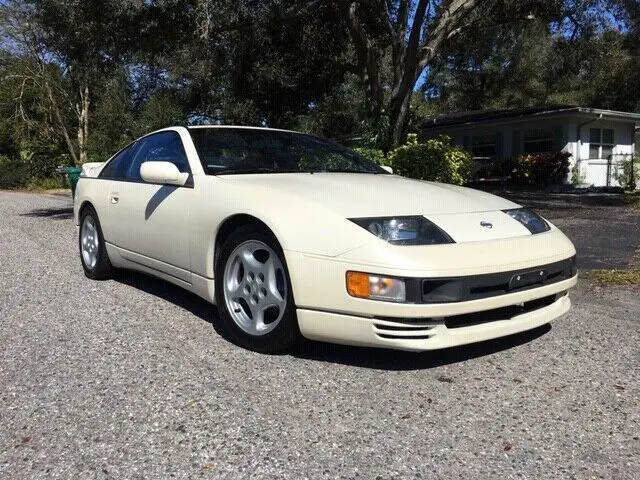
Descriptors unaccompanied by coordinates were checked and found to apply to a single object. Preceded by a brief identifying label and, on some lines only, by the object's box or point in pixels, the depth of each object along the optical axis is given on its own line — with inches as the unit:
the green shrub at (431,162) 390.0
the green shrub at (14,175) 1114.1
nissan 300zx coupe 119.3
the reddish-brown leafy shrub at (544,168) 761.0
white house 775.7
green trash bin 597.7
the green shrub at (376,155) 408.2
